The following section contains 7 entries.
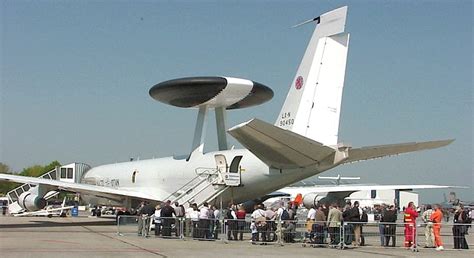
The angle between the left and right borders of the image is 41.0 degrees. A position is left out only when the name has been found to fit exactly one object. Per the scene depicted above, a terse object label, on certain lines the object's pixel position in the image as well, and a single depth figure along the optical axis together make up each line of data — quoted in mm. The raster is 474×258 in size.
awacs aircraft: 22109
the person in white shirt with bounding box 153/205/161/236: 22172
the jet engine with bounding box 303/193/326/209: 41238
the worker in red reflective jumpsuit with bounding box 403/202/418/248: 18266
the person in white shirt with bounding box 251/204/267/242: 20031
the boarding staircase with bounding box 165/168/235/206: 26594
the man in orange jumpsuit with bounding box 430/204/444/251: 18375
